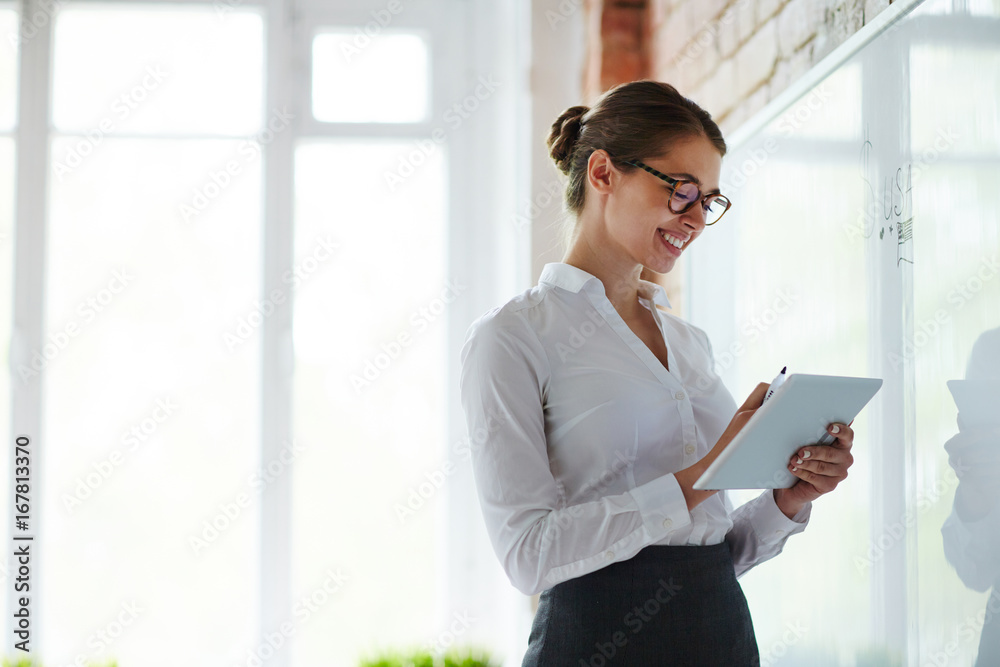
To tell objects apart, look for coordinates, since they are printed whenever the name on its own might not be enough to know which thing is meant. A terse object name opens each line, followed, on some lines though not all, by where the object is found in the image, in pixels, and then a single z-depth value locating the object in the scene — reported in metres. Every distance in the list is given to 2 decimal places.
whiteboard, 3.11
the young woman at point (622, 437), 3.13
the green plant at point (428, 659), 5.14
